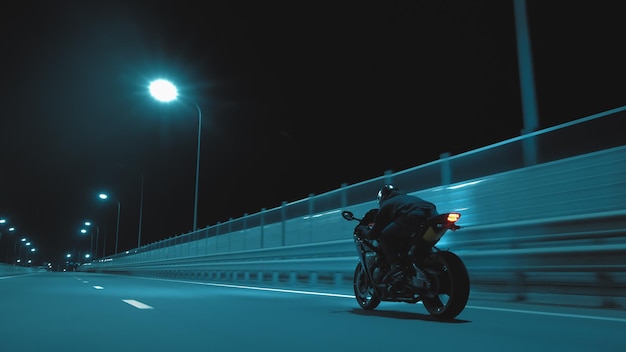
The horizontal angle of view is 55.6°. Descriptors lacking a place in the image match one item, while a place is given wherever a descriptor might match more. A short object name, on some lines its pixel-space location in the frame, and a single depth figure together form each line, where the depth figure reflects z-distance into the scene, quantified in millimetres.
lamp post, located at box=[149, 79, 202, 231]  23000
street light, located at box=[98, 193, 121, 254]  56453
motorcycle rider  6266
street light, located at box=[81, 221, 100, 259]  77831
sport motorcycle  5797
